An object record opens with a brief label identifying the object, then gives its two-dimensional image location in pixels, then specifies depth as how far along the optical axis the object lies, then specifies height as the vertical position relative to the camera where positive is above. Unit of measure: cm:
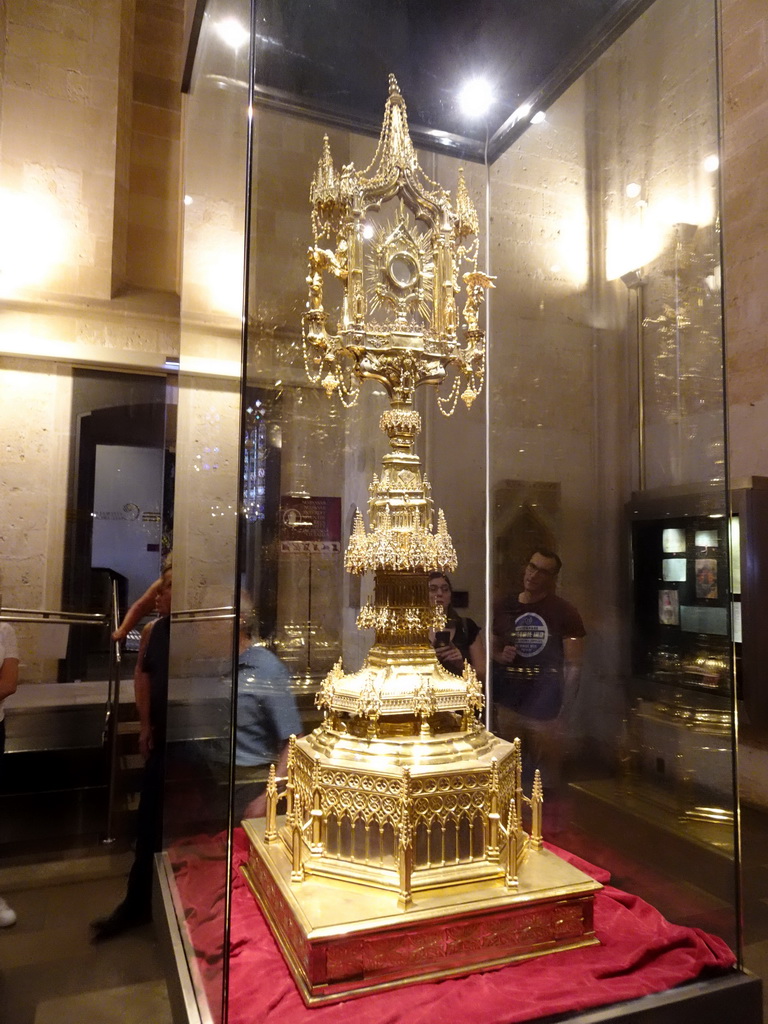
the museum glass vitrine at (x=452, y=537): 237 +15
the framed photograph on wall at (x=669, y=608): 320 -16
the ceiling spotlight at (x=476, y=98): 413 +275
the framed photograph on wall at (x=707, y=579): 297 -3
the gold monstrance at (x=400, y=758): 238 -68
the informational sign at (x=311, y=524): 365 +23
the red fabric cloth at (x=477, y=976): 218 -137
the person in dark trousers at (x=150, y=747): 330 -88
